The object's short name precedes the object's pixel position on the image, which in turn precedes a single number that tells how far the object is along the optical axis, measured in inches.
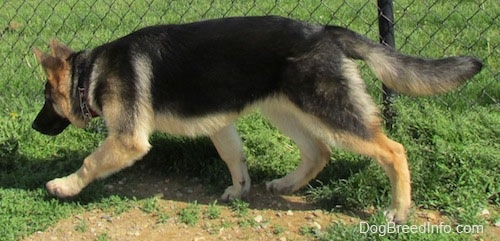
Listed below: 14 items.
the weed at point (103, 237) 119.8
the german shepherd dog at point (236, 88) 111.6
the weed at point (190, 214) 125.1
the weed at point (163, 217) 125.9
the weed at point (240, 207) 127.6
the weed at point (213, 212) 126.6
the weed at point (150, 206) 130.1
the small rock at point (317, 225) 119.2
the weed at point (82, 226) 123.9
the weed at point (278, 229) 119.1
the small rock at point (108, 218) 127.3
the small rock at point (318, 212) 124.8
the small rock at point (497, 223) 116.1
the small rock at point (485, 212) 119.3
